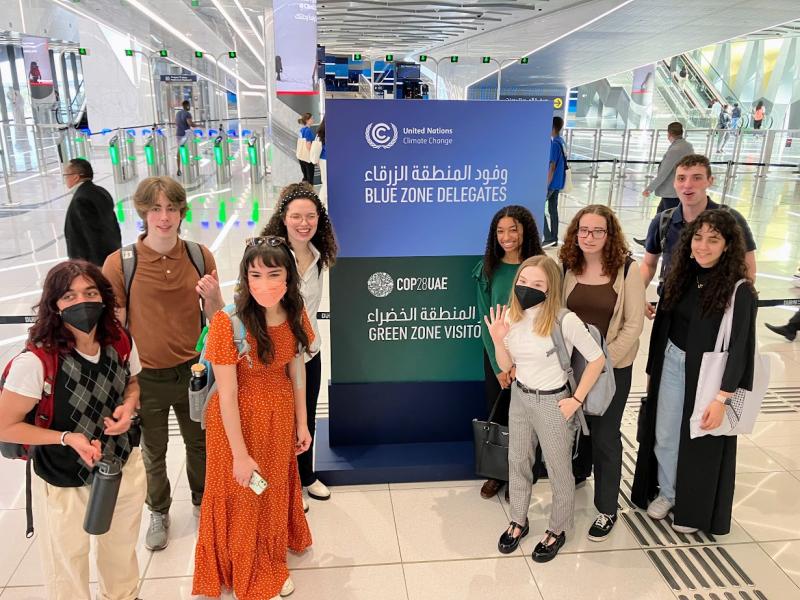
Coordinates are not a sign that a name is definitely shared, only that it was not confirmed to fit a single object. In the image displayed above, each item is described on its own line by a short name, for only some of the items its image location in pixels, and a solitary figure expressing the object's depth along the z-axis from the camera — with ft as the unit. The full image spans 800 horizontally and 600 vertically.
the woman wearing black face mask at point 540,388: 7.79
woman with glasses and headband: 8.52
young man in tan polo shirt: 7.84
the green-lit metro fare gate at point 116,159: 38.90
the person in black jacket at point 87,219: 13.26
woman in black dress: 7.99
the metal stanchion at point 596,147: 45.07
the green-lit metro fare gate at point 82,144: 39.93
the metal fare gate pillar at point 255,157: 44.57
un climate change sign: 9.50
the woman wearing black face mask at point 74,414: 5.59
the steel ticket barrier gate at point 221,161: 42.98
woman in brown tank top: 8.18
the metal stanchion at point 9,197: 34.10
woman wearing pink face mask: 6.76
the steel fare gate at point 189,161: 43.21
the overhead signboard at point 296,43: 34.40
